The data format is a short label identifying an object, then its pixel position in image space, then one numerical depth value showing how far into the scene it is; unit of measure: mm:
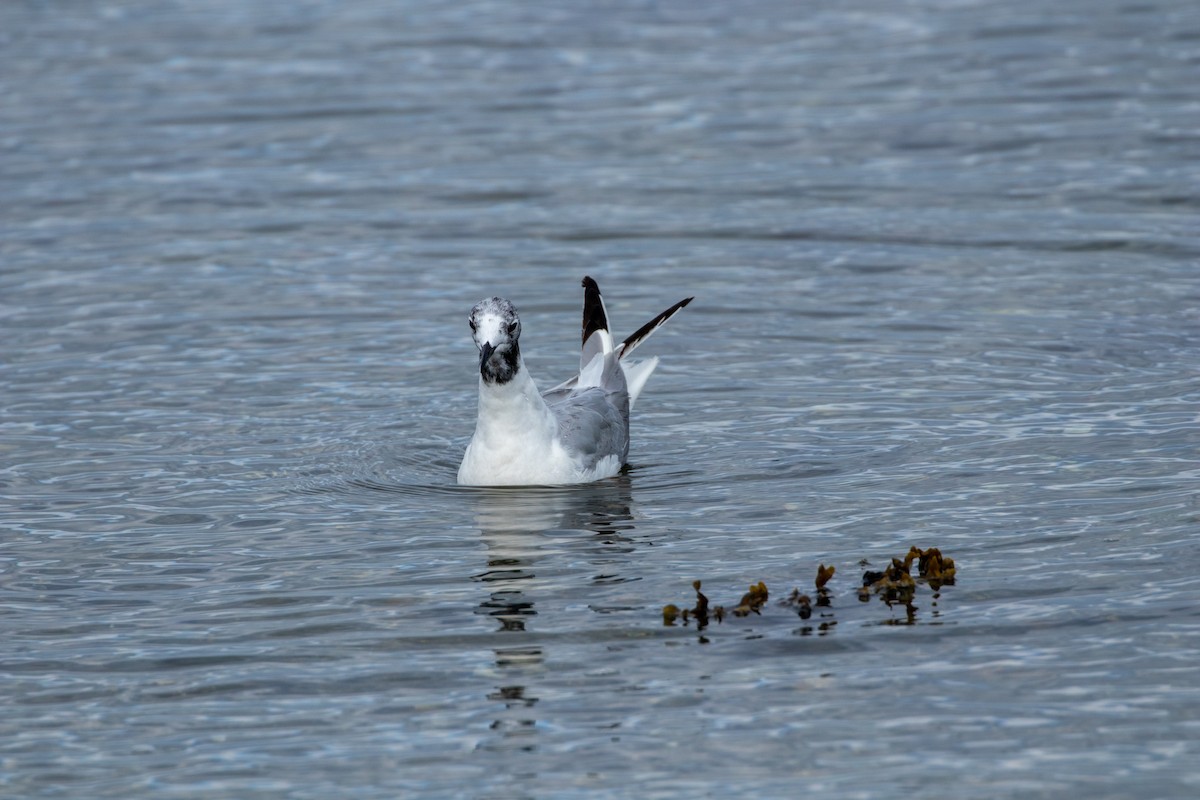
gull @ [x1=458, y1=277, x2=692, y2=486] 23750
